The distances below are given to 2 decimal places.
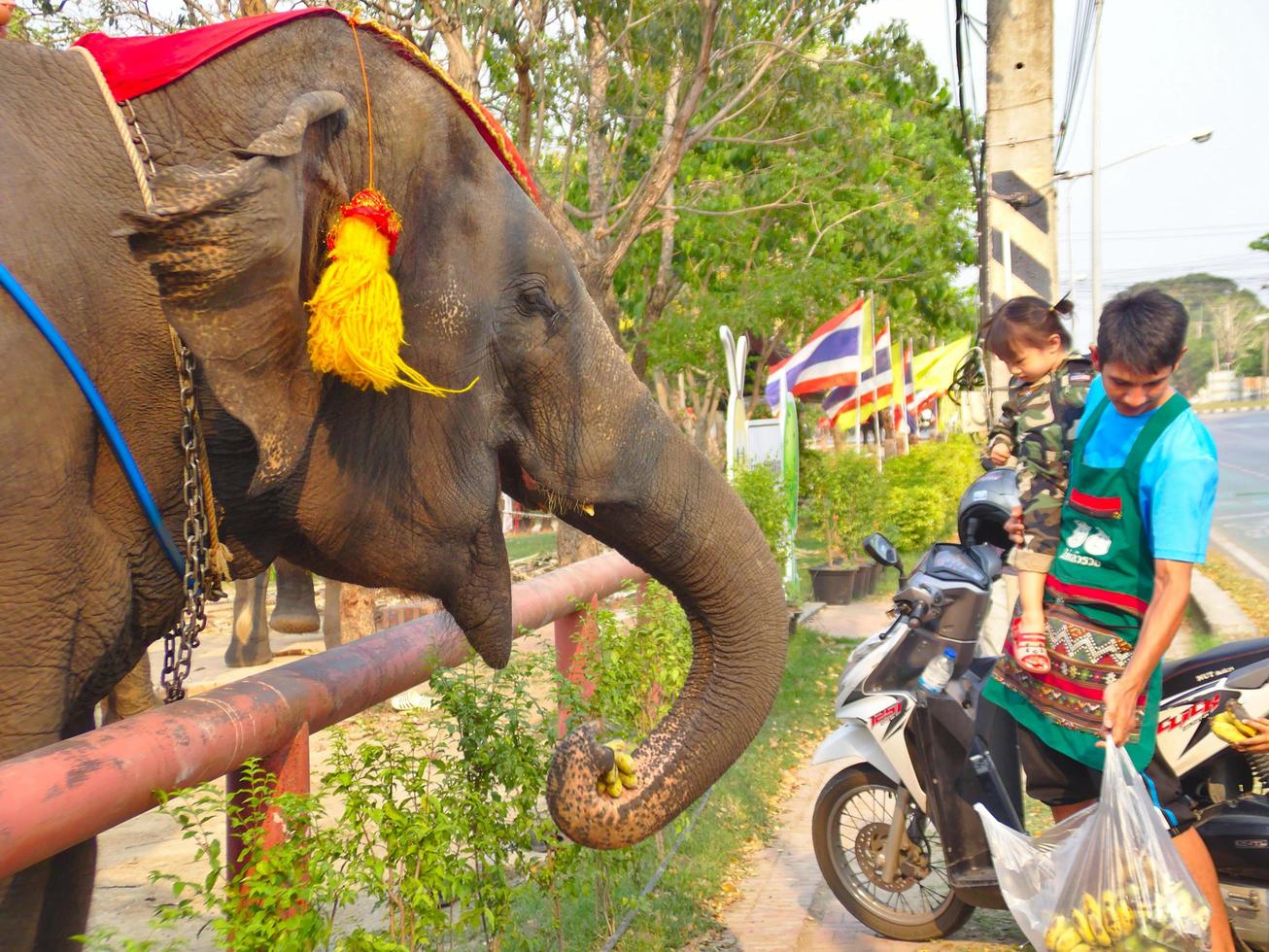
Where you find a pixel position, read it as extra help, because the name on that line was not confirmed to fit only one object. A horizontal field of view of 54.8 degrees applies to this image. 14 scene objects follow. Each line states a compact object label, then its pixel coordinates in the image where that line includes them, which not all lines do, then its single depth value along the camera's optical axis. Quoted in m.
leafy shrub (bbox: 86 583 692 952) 2.00
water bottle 3.99
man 2.79
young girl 3.23
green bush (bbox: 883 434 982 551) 15.83
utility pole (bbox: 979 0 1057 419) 6.26
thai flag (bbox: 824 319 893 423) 17.86
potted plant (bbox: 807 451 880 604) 12.45
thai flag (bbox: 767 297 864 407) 14.20
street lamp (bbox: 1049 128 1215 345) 21.17
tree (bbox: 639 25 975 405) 13.48
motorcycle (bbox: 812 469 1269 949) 3.38
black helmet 4.00
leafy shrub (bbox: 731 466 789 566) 8.85
